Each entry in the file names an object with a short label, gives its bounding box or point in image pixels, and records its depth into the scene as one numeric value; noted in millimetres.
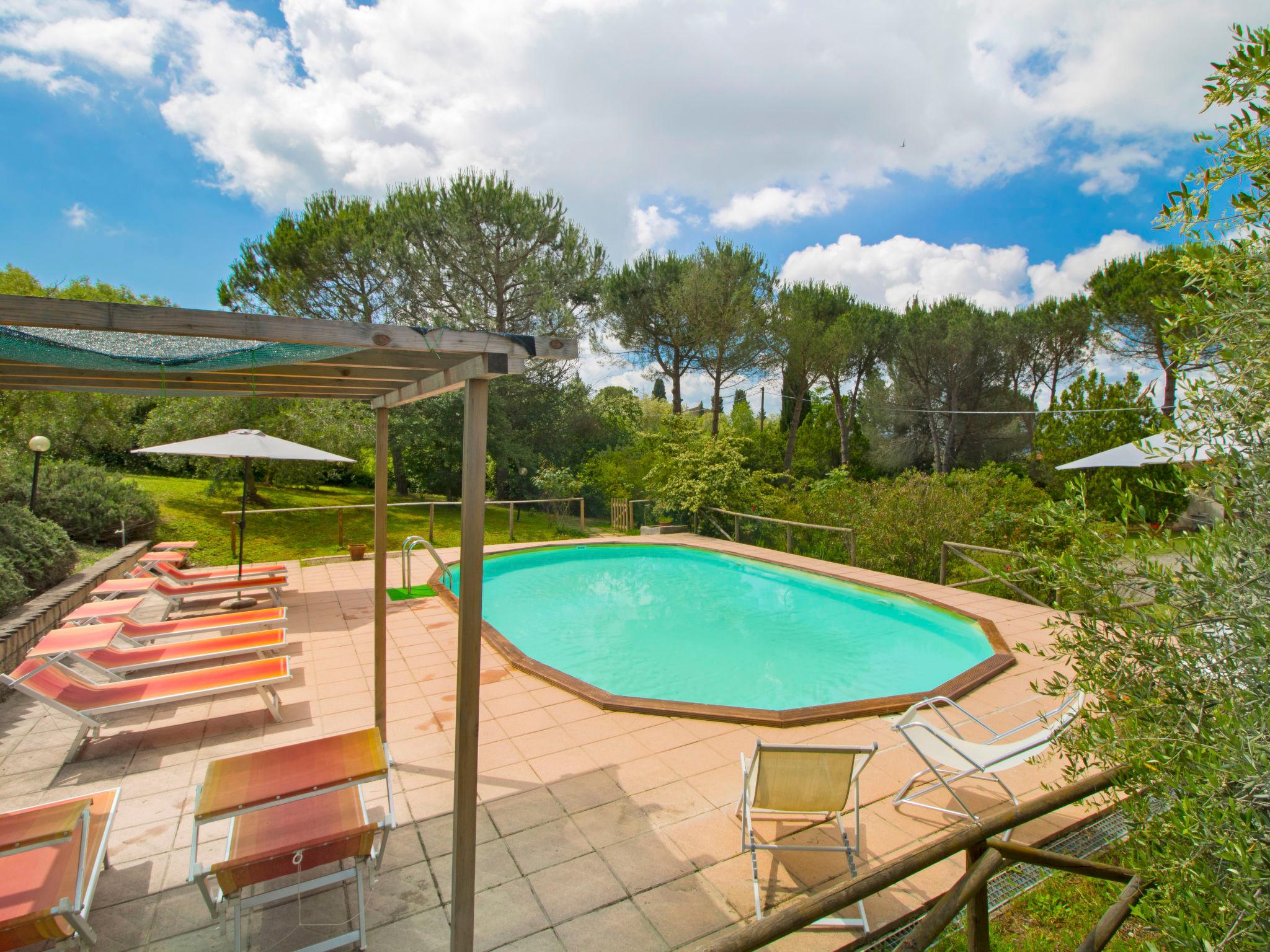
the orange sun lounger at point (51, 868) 2041
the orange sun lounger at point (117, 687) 3686
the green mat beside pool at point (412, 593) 7746
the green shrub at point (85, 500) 8562
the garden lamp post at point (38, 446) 7422
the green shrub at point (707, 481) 12695
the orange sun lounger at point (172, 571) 7066
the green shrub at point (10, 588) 5293
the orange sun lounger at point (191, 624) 5230
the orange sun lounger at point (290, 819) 2299
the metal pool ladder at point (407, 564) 6852
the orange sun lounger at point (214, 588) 6621
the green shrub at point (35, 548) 6109
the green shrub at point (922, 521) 9180
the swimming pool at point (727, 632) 6281
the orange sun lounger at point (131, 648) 4293
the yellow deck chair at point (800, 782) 2779
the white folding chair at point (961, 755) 3119
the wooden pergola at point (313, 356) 1875
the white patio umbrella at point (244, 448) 6133
